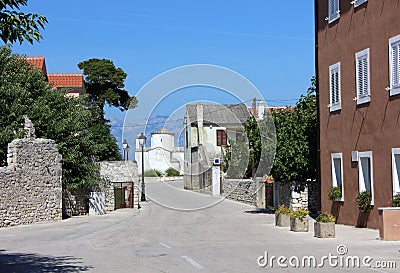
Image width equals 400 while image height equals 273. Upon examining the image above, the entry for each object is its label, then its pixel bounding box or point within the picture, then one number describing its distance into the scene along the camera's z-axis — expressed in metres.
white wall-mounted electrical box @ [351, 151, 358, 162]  22.89
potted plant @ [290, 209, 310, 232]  22.12
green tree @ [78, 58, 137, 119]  63.53
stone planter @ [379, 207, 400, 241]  17.53
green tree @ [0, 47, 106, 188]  29.84
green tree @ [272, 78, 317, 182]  30.41
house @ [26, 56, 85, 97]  53.71
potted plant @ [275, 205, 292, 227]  24.74
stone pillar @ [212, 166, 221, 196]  56.26
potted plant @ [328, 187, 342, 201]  24.62
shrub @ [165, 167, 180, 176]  84.28
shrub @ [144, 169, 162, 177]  74.62
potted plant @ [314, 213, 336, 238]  19.47
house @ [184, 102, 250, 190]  57.94
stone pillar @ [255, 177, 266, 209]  40.10
